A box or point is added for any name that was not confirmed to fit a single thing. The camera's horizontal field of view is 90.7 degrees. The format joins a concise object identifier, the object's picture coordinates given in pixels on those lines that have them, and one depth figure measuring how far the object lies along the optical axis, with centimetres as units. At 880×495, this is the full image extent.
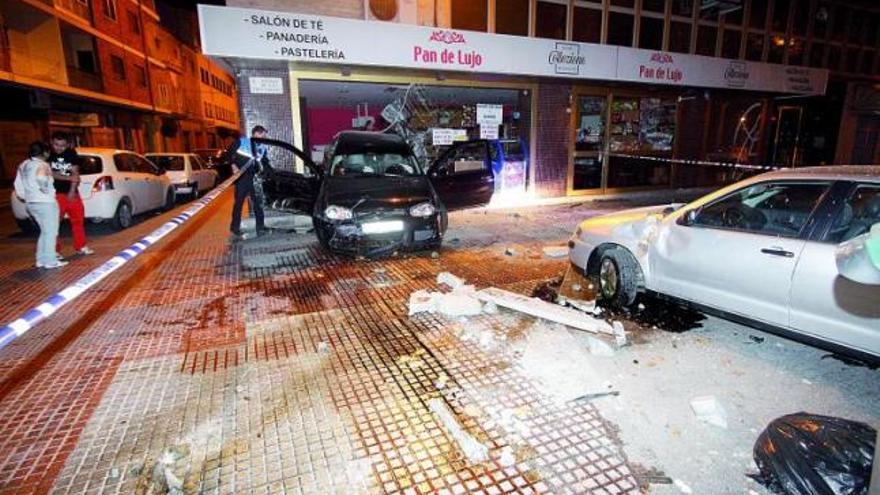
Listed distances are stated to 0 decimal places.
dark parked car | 2142
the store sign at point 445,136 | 1183
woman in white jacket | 589
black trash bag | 198
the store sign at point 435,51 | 759
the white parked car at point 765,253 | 297
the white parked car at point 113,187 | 867
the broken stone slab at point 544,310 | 395
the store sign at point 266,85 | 895
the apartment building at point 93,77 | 1689
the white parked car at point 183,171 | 1382
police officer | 766
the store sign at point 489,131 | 1191
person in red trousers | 674
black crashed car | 615
